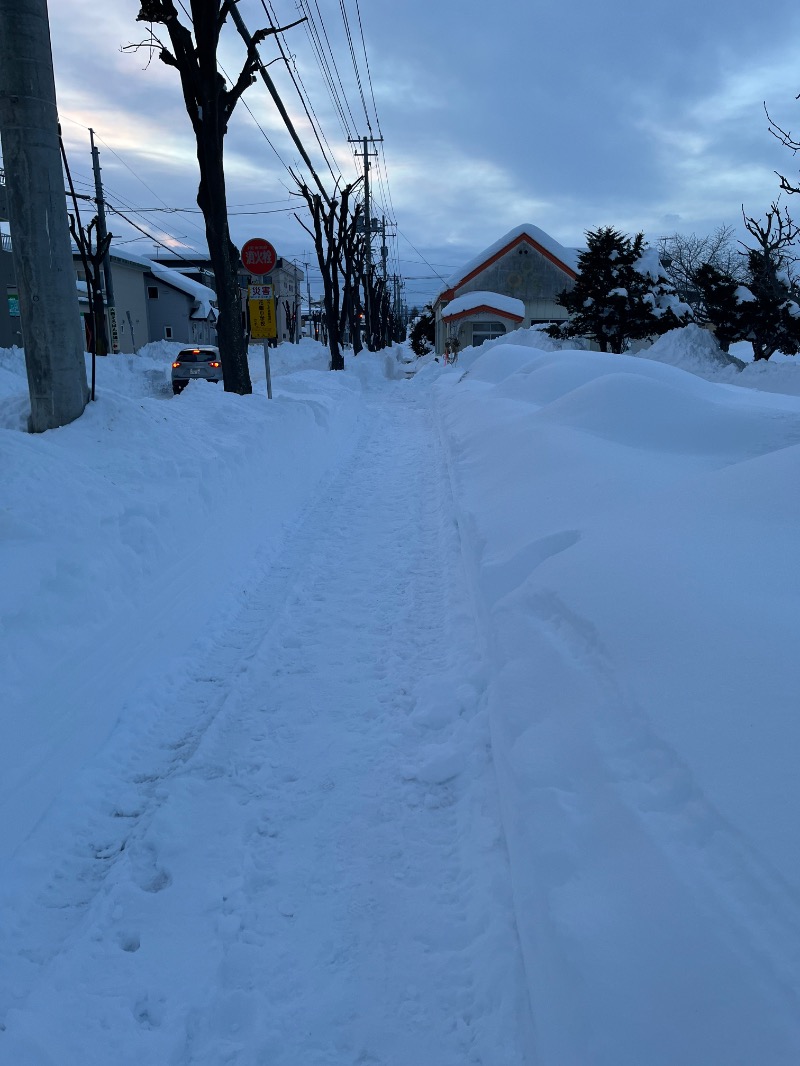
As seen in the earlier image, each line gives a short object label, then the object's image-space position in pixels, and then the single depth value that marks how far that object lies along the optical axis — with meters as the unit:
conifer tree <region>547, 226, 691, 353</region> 23.44
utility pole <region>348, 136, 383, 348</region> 42.47
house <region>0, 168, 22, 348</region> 29.27
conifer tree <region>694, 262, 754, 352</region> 18.89
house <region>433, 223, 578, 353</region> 40.59
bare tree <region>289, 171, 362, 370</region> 28.91
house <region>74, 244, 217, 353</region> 43.75
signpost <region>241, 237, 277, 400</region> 11.67
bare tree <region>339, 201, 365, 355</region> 35.47
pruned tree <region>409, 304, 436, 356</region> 64.69
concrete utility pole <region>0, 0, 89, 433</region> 5.47
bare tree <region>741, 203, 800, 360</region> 16.72
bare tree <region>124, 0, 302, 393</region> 11.23
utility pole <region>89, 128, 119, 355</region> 27.06
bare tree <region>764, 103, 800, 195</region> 8.94
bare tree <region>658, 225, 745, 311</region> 65.81
